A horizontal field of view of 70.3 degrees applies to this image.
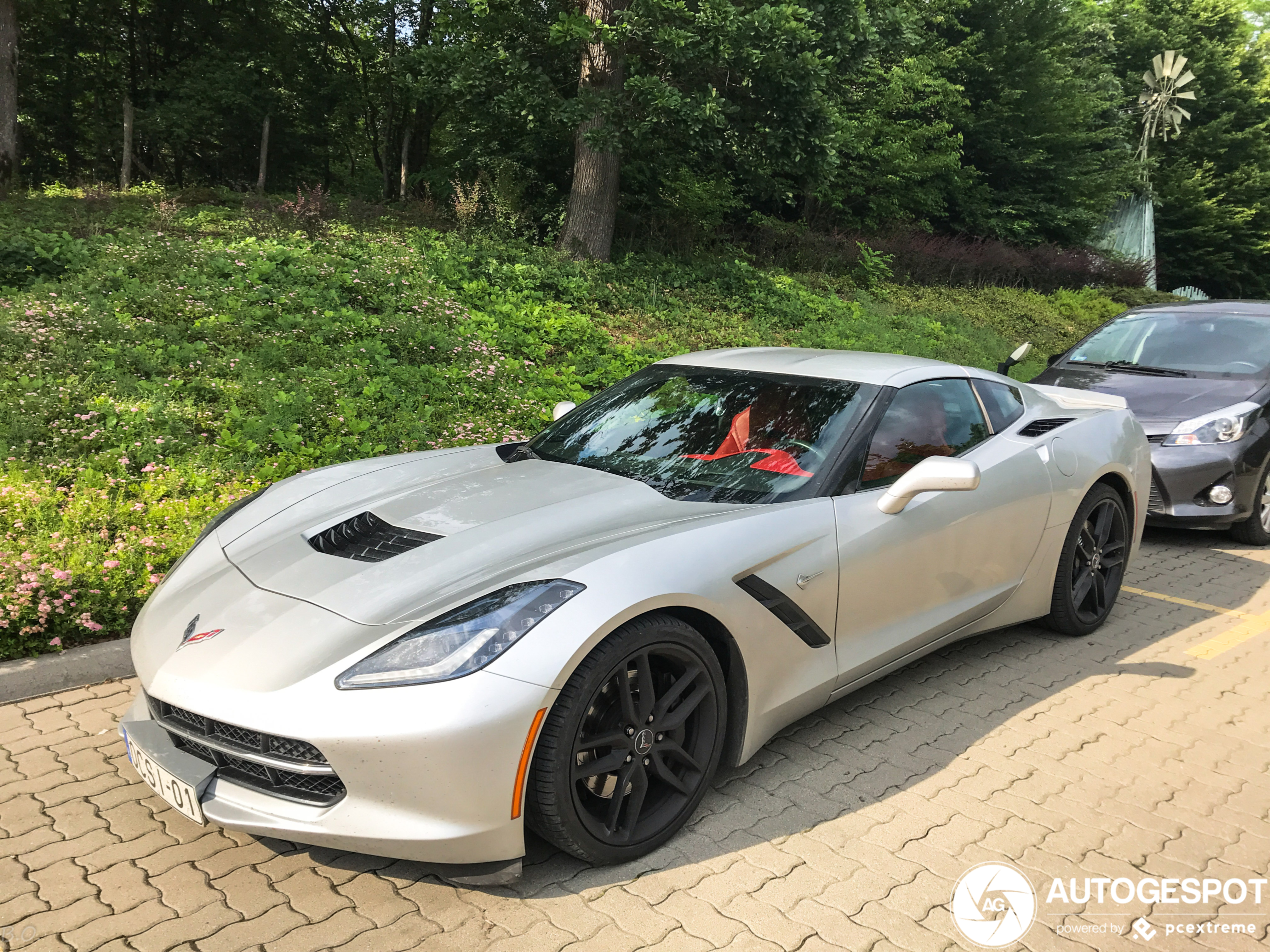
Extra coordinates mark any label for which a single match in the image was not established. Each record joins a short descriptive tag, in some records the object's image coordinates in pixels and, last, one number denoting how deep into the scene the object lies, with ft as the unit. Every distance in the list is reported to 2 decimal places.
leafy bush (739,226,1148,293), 54.70
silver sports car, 7.36
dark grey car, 20.34
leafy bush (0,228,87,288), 26.37
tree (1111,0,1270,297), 105.29
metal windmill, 97.35
